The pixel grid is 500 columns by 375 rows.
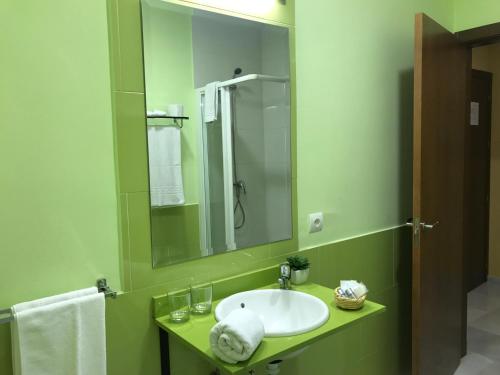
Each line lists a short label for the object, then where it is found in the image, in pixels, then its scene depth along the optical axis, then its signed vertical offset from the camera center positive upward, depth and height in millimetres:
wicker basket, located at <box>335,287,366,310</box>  1356 -511
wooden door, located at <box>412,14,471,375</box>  2012 -263
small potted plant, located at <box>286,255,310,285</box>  1610 -468
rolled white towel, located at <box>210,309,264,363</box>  1048 -484
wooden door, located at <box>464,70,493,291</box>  3680 -342
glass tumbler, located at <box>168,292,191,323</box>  1299 -500
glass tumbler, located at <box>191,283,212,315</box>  1357 -492
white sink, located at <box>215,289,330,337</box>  1441 -567
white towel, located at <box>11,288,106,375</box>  1018 -461
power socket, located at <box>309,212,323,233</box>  1798 -321
